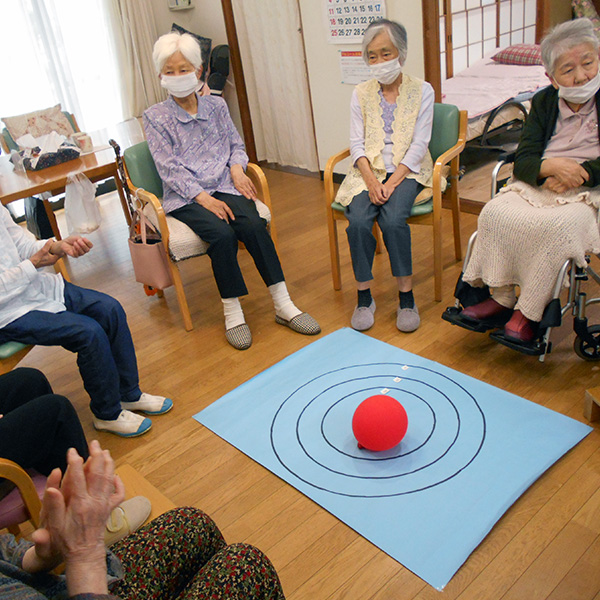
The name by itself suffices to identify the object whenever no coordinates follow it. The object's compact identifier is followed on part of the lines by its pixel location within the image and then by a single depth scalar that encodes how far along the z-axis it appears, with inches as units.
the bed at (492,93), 161.0
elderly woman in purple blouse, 104.0
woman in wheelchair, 80.5
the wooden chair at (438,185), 103.4
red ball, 72.2
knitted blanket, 79.3
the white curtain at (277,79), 174.9
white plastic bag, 129.6
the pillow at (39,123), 159.2
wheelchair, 80.2
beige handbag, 106.0
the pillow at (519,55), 194.1
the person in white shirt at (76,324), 79.8
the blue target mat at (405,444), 65.2
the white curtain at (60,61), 187.5
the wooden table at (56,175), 119.3
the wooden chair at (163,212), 103.9
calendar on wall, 139.1
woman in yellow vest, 101.9
